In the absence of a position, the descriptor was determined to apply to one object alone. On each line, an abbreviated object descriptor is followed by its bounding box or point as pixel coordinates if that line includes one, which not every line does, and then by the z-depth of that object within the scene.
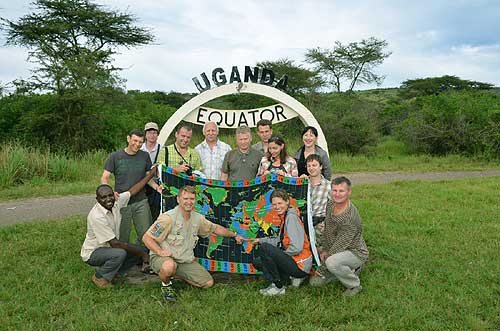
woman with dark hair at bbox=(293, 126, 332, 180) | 5.06
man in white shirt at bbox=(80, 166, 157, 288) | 4.54
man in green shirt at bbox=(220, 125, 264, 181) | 4.98
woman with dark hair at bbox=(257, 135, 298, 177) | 4.75
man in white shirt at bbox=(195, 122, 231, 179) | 5.18
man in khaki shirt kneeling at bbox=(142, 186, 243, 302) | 4.32
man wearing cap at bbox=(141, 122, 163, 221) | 5.34
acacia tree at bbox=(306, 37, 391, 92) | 29.44
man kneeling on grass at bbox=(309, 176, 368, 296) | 4.34
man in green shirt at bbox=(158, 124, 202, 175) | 4.97
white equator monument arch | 5.95
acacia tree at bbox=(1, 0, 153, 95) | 15.56
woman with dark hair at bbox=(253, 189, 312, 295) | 4.37
